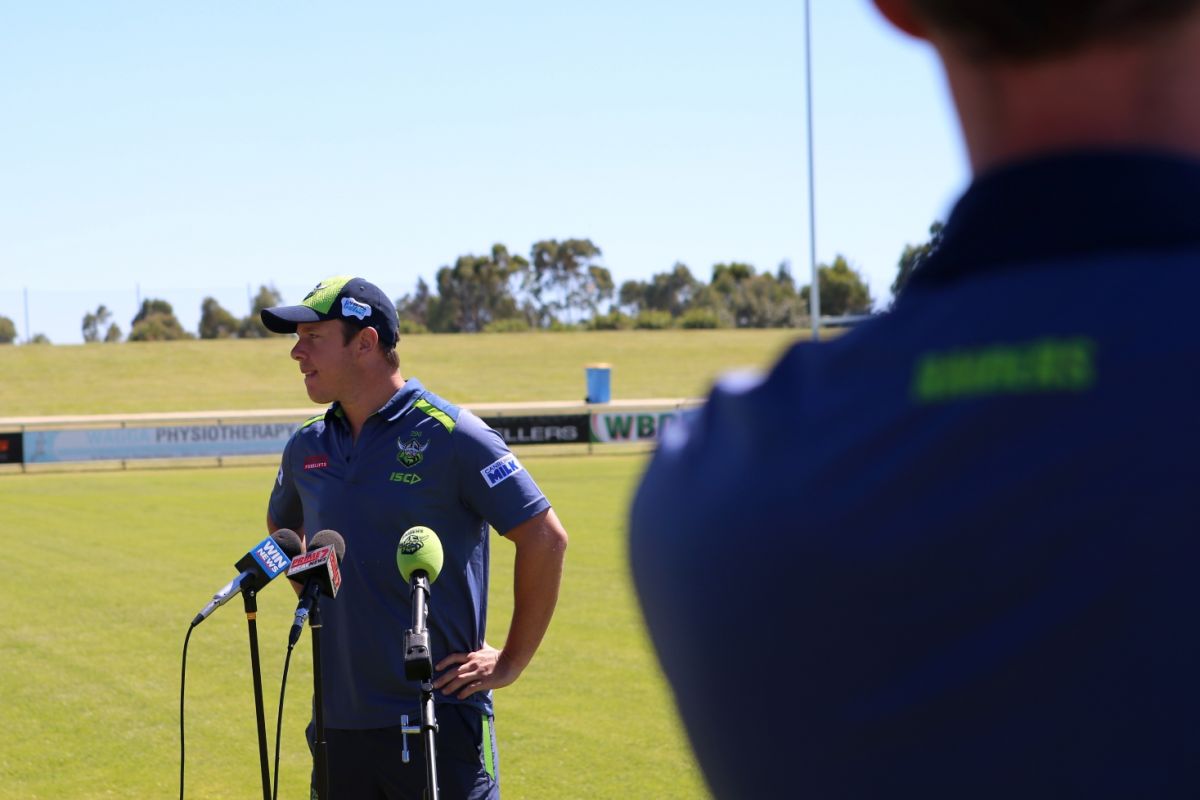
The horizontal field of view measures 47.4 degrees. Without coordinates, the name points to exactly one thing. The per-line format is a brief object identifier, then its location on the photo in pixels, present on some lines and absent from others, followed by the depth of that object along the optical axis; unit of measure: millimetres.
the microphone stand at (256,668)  3879
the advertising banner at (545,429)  33719
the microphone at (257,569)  3939
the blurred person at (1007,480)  871
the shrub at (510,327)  82562
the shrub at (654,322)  82875
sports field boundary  31172
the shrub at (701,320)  82688
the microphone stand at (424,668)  3729
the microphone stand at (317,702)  3879
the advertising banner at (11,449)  30438
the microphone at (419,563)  3861
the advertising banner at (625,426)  34750
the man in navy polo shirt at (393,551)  4652
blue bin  42250
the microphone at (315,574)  3957
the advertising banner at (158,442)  31203
